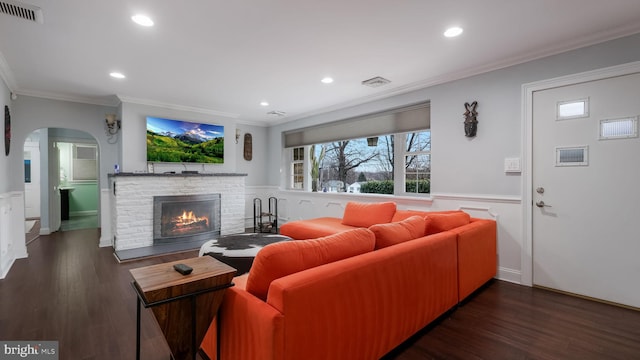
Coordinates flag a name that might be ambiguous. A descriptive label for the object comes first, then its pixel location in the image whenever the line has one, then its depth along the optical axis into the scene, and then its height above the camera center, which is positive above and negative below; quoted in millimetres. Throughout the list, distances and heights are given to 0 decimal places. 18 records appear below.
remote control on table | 1426 -459
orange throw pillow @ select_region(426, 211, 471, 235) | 2643 -430
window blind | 4082 +842
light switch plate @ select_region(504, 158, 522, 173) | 3133 +115
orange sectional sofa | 1304 -645
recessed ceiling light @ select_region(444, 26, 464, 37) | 2502 +1277
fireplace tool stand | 5977 -947
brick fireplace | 4449 -339
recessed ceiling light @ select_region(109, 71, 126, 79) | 3549 +1288
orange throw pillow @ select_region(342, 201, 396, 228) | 3900 -515
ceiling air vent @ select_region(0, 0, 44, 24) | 2107 +1268
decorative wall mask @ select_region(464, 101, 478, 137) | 3436 +674
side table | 1291 -561
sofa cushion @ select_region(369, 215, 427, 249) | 2051 -420
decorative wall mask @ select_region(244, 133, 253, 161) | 6523 +705
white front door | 2555 -140
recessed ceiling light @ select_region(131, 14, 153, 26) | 2293 +1281
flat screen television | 4887 +652
